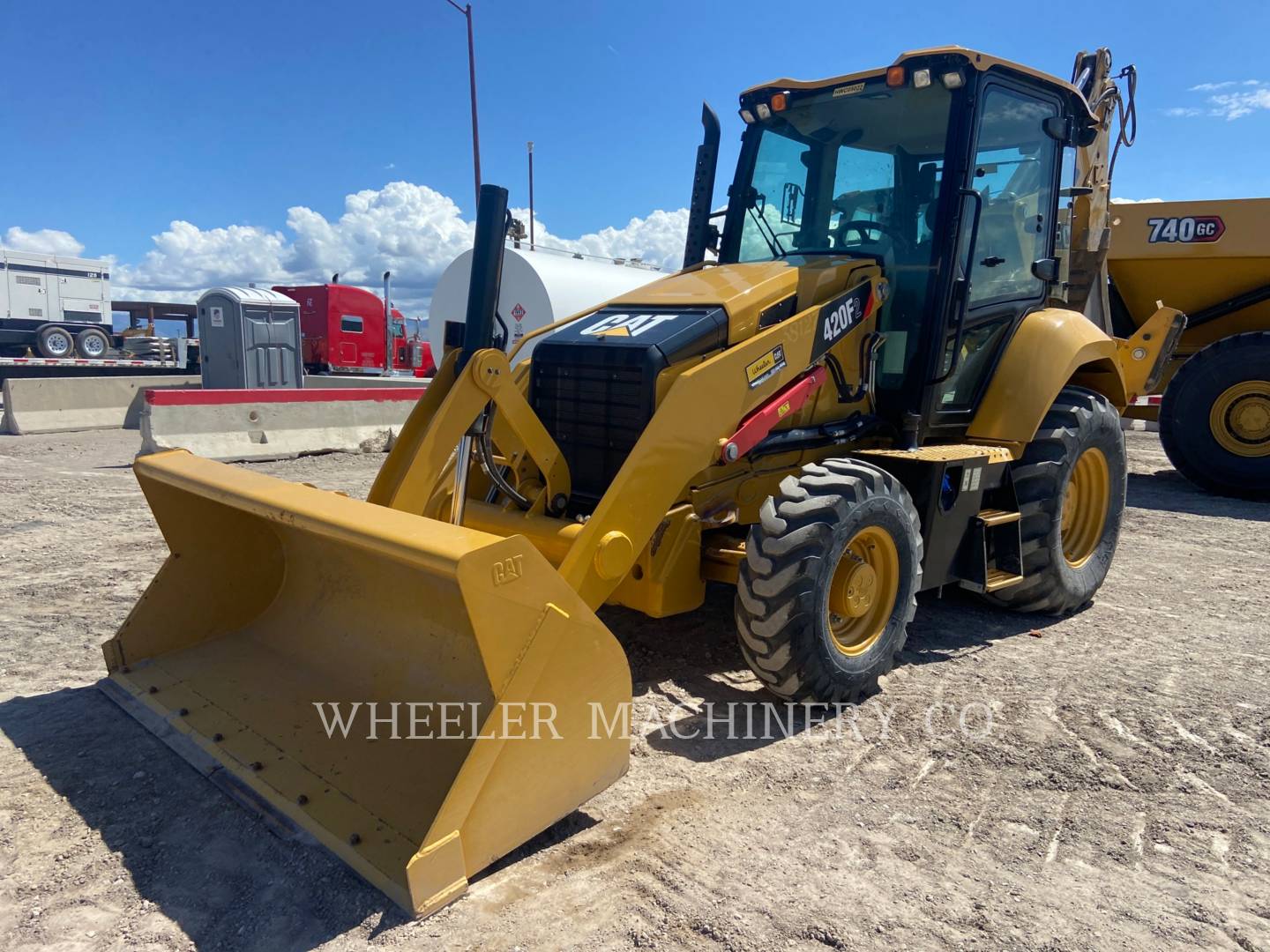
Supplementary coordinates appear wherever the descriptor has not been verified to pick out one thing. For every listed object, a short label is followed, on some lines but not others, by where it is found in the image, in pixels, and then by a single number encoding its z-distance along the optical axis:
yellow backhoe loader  2.78
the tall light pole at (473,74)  14.45
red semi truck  24.28
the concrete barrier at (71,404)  12.72
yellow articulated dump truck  8.96
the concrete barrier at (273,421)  9.49
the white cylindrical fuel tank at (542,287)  12.01
